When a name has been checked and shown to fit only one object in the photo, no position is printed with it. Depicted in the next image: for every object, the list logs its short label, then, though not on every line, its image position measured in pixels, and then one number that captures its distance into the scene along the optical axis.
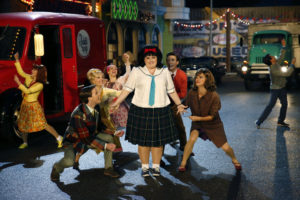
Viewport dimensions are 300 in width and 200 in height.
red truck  8.80
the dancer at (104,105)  6.18
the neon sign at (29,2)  16.23
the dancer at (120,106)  7.80
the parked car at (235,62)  32.46
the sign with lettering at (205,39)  36.38
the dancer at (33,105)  8.05
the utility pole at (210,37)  33.81
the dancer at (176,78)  7.33
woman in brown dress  6.34
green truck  19.88
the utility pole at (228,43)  33.20
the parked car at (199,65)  21.23
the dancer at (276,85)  9.79
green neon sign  22.83
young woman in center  6.09
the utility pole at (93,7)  16.92
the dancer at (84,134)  5.92
